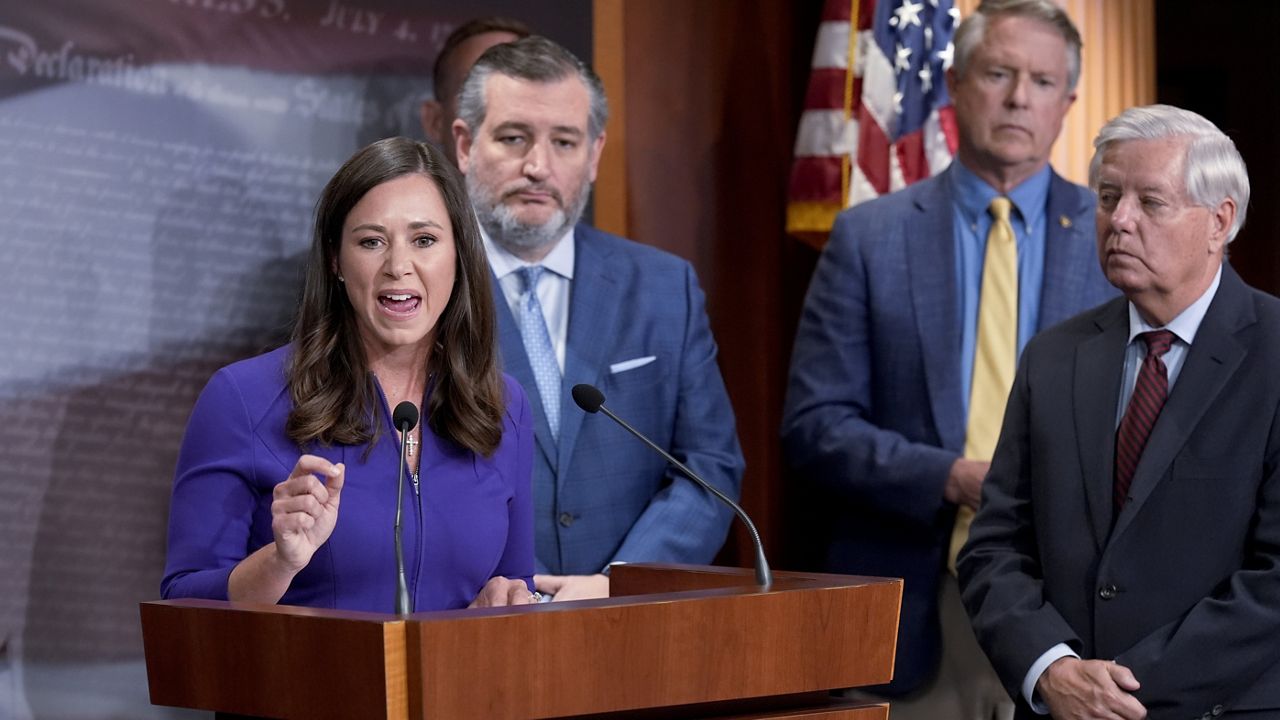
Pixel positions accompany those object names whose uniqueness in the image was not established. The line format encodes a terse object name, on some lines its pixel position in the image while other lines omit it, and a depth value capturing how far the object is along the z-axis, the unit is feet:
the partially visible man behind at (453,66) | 26.89
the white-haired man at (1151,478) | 19.02
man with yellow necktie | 25.46
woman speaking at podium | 16.06
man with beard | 23.44
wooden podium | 12.02
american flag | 32.50
